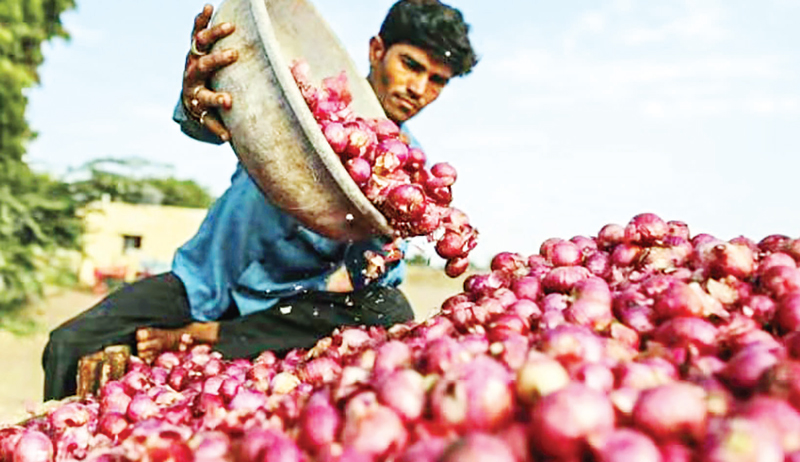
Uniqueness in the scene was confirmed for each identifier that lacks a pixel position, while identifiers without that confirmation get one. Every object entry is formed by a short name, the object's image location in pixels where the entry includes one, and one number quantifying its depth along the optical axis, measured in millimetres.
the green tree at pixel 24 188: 7555
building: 18453
